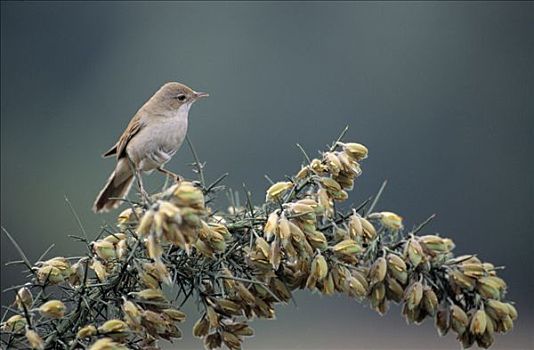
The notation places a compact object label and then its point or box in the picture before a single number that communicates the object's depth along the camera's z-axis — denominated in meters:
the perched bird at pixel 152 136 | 6.84
